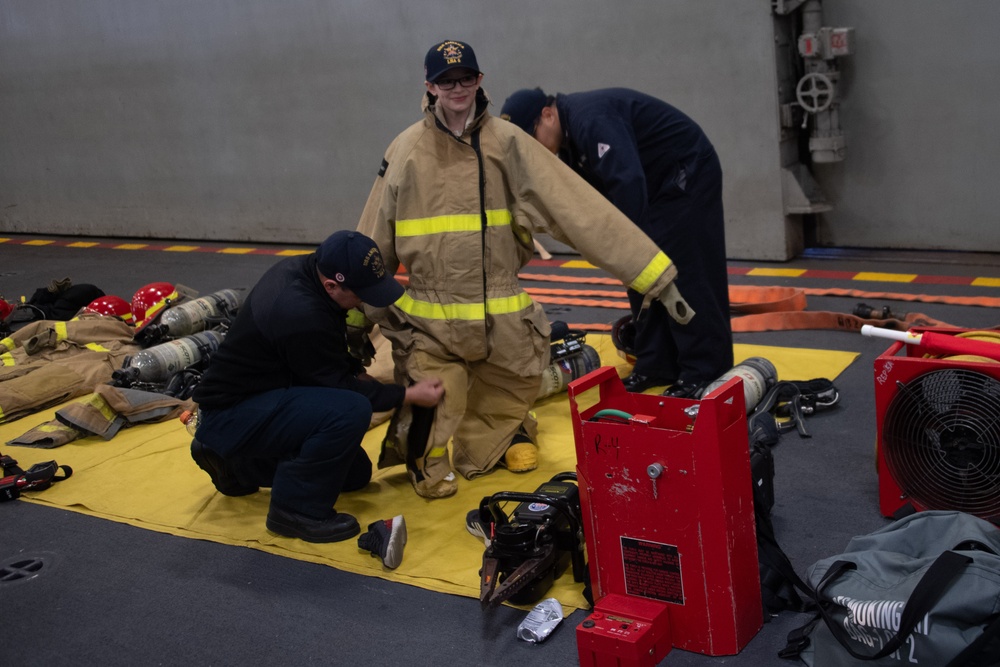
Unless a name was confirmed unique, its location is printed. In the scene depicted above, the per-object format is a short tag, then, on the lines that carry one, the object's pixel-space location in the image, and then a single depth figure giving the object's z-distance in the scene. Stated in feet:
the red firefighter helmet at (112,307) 23.18
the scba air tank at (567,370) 17.97
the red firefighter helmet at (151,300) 22.70
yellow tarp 12.96
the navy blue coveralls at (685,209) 16.66
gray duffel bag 8.80
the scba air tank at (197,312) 22.09
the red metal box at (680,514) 9.87
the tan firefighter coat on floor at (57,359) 20.10
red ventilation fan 11.42
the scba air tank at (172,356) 19.95
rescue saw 11.32
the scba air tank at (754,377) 15.96
